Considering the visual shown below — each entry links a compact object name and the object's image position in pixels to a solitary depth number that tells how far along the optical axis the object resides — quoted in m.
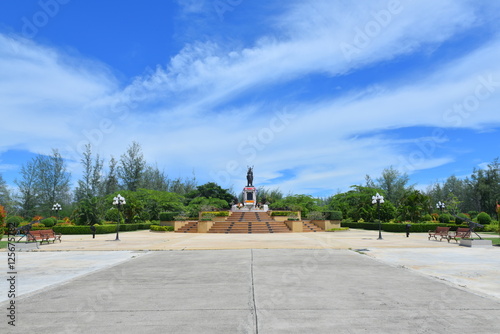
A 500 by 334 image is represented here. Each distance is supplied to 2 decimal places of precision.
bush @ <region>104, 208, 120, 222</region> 35.12
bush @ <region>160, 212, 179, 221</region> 35.98
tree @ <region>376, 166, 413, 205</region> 63.59
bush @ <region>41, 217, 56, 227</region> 32.31
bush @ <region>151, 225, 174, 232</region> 33.62
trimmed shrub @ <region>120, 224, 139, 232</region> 33.39
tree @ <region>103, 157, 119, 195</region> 58.62
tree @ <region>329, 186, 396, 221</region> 36.38
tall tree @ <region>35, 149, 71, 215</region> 49.09
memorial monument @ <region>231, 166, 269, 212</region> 50.62
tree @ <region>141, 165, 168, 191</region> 62.73
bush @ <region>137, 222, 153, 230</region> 37.01
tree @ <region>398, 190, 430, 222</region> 33.78
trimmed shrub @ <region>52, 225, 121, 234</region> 28.89
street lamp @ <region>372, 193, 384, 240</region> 24.08
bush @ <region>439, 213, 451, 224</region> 34.50
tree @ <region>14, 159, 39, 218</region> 47.69
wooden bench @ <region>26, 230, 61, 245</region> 18.08
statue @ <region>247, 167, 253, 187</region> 56.34
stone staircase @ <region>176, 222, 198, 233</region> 33.59
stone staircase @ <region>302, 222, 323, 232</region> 33.72
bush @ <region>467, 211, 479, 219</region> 41.94
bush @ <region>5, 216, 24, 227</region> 30.57
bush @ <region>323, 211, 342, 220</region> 36.97
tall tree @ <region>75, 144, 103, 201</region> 51.84
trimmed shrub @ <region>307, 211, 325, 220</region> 37.12
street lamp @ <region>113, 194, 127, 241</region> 23.56
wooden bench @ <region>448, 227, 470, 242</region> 17.78
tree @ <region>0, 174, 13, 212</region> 44.78
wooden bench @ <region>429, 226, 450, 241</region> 19.94
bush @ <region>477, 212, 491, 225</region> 34.81
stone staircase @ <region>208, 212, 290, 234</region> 31.15
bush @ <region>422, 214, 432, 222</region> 34.94
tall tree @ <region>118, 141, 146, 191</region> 58.22
